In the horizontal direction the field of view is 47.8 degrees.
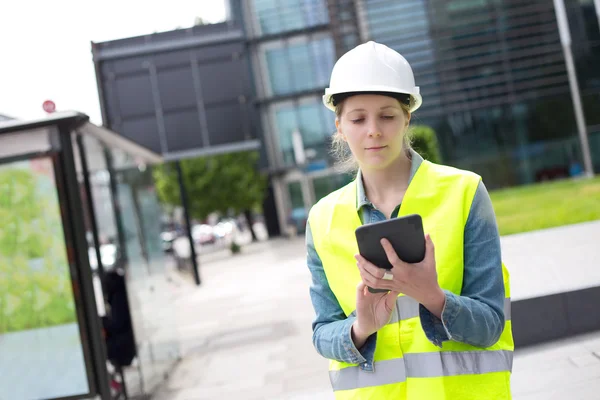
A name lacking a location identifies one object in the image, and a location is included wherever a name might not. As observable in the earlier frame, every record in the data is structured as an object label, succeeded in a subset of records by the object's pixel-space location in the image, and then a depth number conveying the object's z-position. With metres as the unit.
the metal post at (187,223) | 20.19
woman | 1.84
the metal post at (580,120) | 34.06
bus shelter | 6.13
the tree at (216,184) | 38.16
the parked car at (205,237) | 52.69
